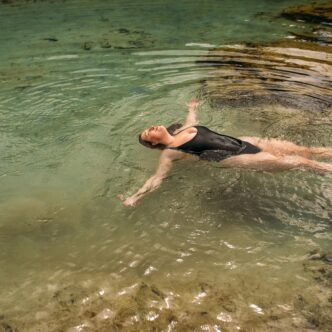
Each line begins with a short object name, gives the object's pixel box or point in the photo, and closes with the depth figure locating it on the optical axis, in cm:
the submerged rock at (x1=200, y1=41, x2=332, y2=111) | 725
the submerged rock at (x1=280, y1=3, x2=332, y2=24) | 1214
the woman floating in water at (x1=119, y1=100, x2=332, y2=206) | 500
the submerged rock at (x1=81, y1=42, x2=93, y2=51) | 1075
